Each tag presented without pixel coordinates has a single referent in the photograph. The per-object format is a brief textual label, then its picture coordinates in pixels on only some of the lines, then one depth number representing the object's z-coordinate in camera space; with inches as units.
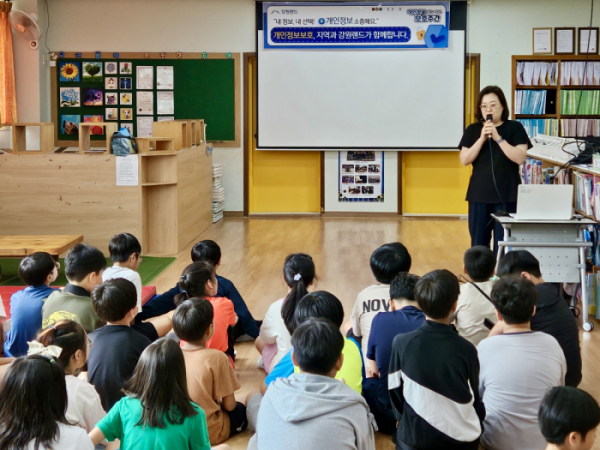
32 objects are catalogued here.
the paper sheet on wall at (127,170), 237.3
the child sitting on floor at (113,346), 94.4
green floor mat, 209.9
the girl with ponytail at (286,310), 114.6
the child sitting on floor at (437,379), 85.6
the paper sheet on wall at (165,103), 342.3
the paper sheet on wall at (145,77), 341.7
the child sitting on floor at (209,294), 116.4
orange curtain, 313.9
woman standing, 171.3
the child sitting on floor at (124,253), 141.0
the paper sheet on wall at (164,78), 341.1
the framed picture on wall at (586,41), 323.9
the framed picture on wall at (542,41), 326.3
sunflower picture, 341.1
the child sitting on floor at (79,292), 112.1
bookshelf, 325.1
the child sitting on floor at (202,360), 92.4
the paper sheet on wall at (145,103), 343.0
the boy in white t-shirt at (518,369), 92.7
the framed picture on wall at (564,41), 323.6
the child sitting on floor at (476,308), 117.0
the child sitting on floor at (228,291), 136.6
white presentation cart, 160.9
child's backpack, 237.6
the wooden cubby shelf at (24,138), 241.1
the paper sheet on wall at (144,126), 344.5
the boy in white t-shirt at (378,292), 117.4
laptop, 159.9
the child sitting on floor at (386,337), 102.7
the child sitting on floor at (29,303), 117.0
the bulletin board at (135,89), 340.5
